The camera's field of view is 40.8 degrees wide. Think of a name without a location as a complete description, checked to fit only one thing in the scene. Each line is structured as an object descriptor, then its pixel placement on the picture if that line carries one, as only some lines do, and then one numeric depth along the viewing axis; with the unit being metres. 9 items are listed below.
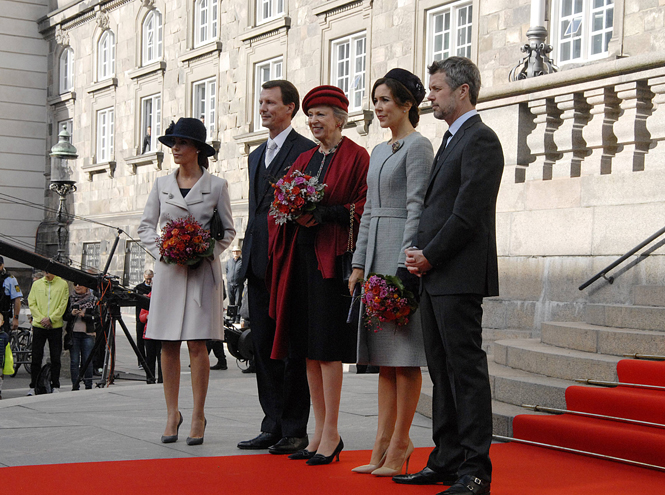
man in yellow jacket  12.01
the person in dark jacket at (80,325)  12.05
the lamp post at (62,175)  16.58
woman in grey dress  4.61
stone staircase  6.19
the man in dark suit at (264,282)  5.38
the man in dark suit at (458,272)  4.16
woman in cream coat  5.61
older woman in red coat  4.94
